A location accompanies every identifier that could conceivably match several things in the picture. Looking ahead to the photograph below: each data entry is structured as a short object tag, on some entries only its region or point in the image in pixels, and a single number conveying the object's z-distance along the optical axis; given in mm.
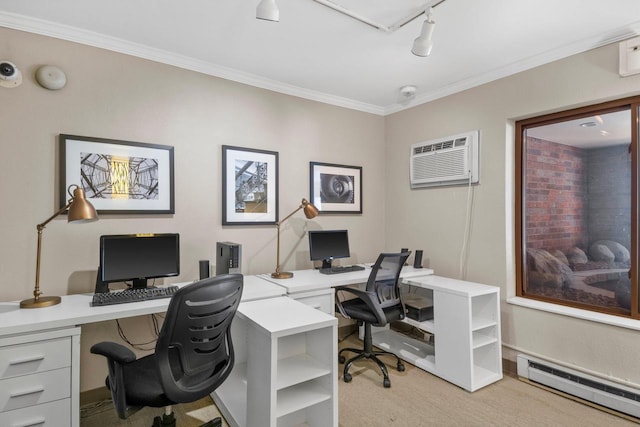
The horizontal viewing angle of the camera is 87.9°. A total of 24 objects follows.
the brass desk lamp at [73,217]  1938
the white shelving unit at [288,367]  1735
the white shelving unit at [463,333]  2615
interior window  2445
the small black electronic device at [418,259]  3455
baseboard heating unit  2254
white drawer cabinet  1640
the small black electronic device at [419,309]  3072
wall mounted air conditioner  3193
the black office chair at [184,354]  1526
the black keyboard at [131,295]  2025
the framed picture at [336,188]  3588
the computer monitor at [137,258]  2232
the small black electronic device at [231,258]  2516
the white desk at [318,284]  2598
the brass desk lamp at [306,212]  3055
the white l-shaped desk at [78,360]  1661
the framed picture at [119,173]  2348
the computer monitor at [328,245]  3281
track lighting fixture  2052
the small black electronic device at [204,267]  2521
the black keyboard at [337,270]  3160
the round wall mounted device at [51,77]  2234
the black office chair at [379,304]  2689
